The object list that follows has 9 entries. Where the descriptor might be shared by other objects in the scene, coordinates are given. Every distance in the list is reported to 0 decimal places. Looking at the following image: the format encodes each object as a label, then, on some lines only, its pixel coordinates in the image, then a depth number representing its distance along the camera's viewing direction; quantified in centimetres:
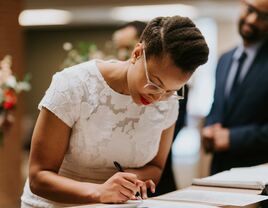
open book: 218
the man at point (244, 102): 345
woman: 190
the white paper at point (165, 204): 182
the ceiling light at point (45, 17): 1088
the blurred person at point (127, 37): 355
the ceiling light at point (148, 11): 1020
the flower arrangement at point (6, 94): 298
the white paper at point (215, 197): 192
